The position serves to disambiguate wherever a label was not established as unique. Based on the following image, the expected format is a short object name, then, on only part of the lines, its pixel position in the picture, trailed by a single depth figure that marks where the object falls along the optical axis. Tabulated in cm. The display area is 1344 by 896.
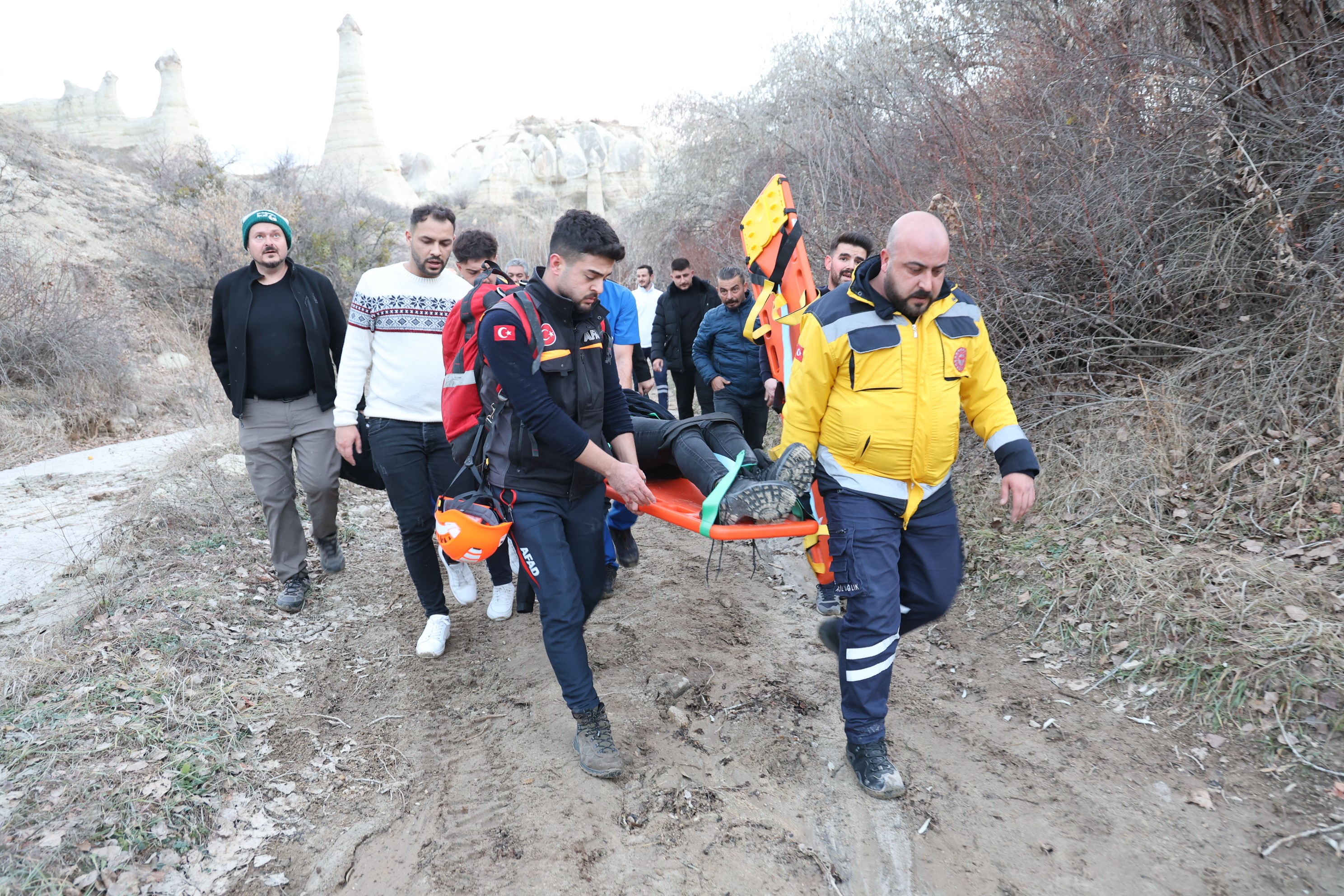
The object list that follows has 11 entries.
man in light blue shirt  520
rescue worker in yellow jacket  278
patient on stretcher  287
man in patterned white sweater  390
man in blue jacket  576
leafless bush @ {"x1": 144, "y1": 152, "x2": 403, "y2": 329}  1464
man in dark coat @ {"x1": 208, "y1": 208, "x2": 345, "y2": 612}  436
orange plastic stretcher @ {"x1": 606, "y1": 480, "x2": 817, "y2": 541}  288
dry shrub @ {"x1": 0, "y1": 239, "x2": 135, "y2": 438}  936
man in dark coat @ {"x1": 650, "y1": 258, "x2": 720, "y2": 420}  732
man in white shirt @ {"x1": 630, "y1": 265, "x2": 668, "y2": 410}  921
